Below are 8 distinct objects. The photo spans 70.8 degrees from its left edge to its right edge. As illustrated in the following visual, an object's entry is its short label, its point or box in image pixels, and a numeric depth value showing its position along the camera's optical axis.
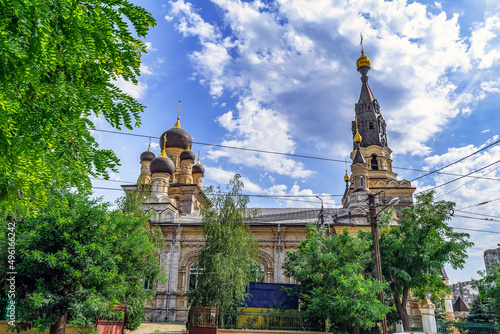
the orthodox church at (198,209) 24.44
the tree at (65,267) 10.12
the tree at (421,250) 14.94
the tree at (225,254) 15.35
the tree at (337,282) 12.42
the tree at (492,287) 19.09
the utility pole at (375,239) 12.45
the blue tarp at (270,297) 16.84
